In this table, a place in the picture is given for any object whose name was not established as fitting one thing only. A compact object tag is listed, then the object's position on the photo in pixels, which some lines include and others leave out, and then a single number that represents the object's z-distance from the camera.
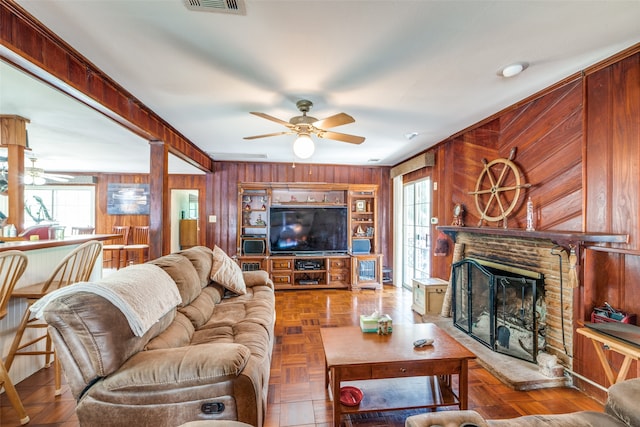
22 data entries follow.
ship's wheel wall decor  2.66
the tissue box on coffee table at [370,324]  2.12
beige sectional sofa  1.27
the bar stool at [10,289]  1.74
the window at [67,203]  6.41
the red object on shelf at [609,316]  1.81
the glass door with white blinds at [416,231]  4.60
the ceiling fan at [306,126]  2.48
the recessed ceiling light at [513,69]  1.97
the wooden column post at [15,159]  2.59
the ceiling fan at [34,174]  4.57
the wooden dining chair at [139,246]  5.94
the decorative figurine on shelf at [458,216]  3.42
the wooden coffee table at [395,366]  1.70
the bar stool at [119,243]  6.11
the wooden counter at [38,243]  1.98
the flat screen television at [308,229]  5.16
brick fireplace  2.02
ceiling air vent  1.38
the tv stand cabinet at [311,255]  5.04
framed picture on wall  6.33
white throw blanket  1.33
